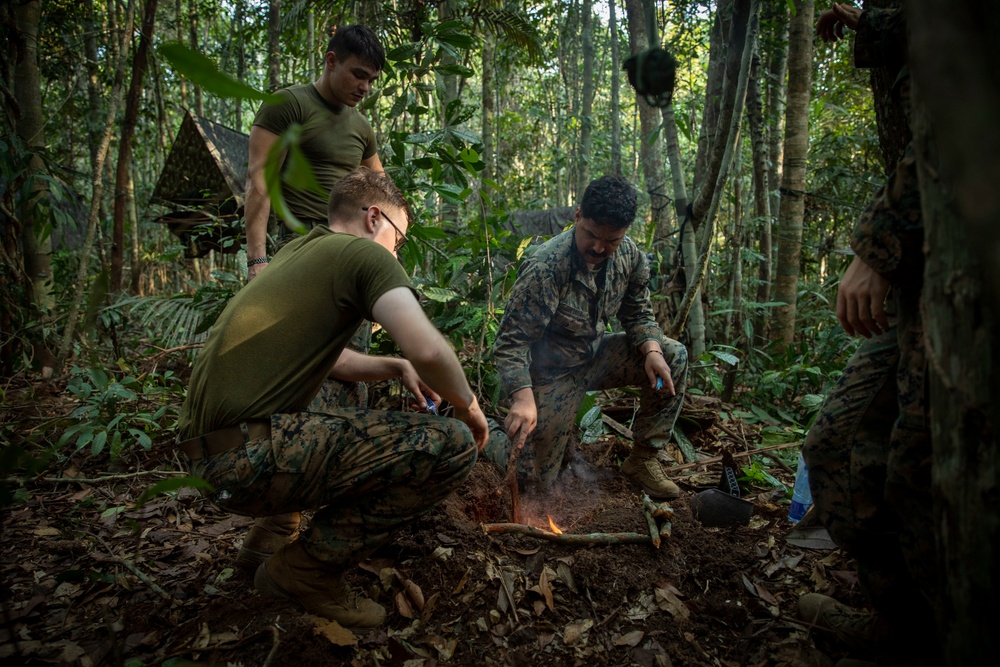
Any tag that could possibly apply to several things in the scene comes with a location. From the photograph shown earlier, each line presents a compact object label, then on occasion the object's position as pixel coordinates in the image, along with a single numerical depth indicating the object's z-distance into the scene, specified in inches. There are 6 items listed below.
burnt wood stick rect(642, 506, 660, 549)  98.1
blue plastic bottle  106.3
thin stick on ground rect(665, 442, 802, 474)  138.0
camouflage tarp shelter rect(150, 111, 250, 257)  275.9
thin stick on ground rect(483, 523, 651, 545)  99.7
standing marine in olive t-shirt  117.7
